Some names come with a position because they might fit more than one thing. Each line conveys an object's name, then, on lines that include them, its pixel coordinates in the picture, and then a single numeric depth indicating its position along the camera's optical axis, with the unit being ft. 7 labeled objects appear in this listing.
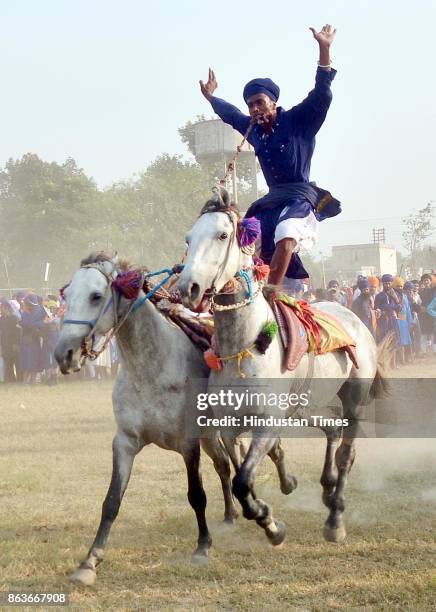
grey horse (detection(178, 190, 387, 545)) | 15.19
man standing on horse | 19.04
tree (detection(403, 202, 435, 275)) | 174.48
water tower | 101.65
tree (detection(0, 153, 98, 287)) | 206.28
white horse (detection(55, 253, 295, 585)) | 17.02
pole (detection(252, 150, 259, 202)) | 99.37
